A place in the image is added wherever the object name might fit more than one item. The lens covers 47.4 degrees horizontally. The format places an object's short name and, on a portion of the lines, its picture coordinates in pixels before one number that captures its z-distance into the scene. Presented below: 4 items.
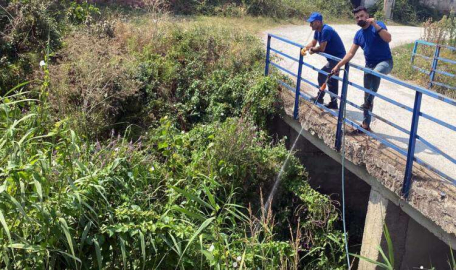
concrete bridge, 5.57
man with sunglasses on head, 6.70
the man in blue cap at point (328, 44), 7.94
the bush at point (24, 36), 10.22
